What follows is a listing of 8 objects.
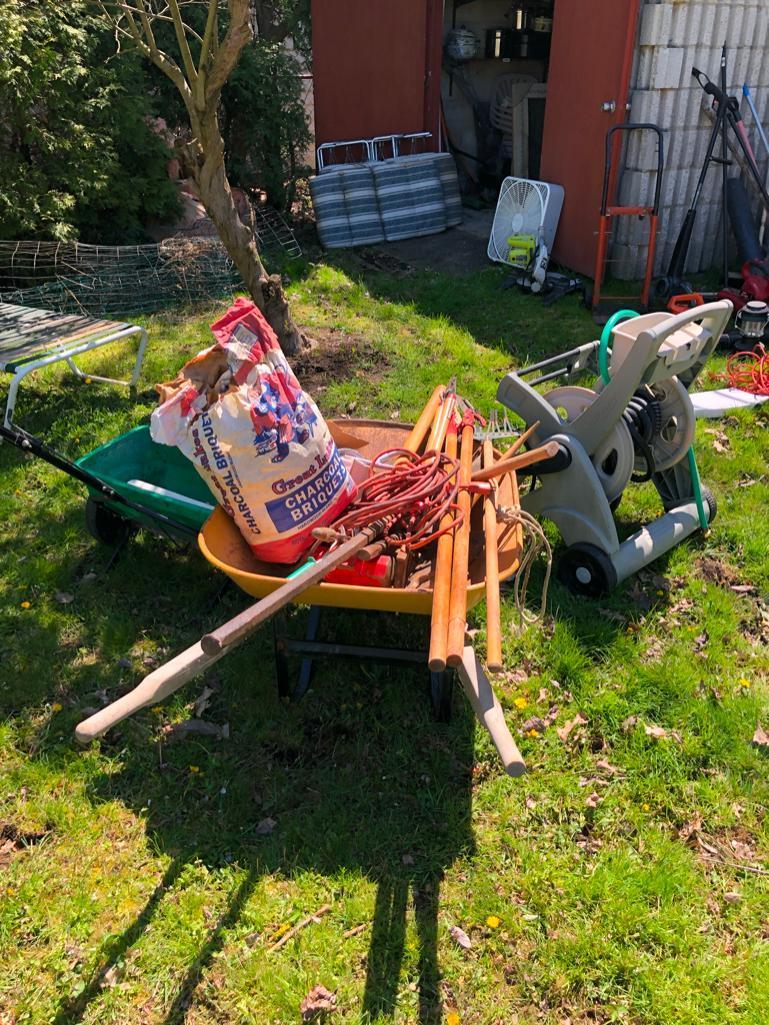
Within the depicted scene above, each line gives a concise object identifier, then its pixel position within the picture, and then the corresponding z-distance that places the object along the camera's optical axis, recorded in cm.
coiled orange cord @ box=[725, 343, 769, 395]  580
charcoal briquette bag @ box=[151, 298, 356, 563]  291
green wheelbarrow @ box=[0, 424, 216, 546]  367
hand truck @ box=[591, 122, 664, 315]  708
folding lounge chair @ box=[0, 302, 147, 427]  516
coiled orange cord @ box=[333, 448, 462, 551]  295
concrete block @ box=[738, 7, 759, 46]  760
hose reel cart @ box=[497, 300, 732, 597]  356
